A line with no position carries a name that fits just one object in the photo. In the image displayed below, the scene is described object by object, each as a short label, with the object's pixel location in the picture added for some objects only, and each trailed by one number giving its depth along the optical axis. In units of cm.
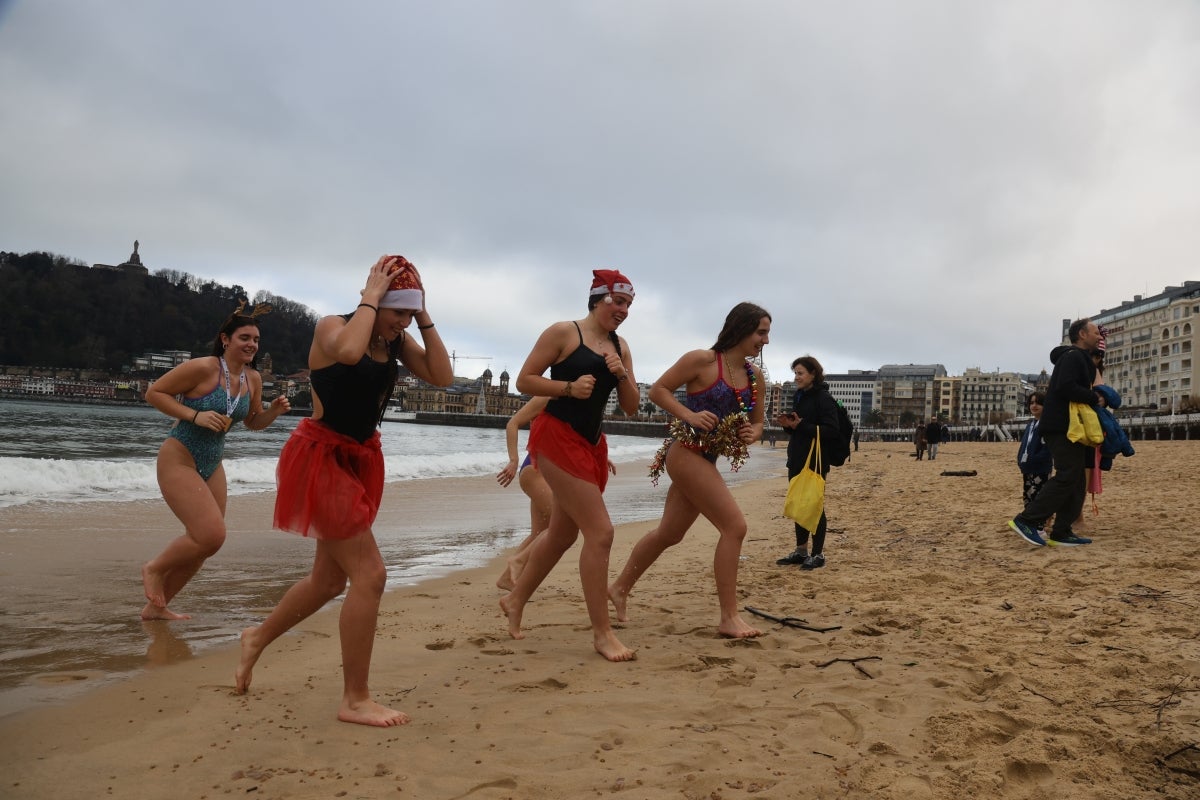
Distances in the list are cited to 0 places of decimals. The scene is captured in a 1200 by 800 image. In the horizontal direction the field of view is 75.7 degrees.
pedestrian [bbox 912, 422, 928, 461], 3500
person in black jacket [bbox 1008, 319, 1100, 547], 726
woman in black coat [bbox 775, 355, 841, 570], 714
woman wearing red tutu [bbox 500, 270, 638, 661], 427
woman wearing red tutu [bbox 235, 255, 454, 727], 319
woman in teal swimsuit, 481
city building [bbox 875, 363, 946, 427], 19212
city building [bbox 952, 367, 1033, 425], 17500
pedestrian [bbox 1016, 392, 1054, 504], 852
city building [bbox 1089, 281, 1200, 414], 9669
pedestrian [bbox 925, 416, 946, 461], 3288
